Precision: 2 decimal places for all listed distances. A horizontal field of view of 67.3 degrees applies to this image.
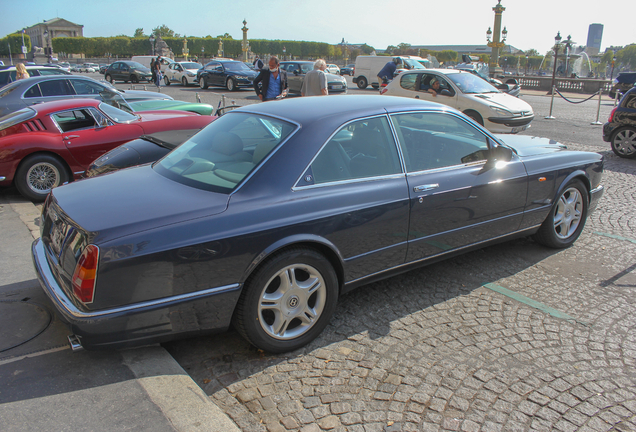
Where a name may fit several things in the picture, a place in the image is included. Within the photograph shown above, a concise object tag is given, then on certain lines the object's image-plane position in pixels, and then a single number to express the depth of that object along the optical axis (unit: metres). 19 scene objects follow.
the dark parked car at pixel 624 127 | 9.51
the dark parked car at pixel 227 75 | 25.52
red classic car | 6.43
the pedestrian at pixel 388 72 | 15.43
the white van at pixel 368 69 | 30.25
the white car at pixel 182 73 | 29.48
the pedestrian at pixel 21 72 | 13.14
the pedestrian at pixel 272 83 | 9.95
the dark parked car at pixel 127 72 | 32.94
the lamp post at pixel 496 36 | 61.81
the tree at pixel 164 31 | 149.25
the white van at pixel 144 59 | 44.22
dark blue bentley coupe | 2.57
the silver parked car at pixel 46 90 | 10.12
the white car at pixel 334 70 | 50.72
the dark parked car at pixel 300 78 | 23.99
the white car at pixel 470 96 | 10.95
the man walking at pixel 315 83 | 9.08
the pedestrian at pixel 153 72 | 25.65
